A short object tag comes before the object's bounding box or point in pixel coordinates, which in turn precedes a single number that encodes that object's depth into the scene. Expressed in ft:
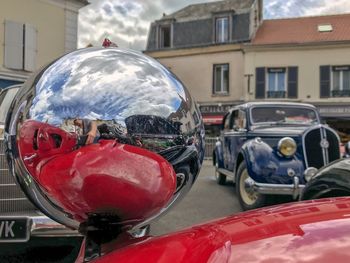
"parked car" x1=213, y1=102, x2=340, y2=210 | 21.80
